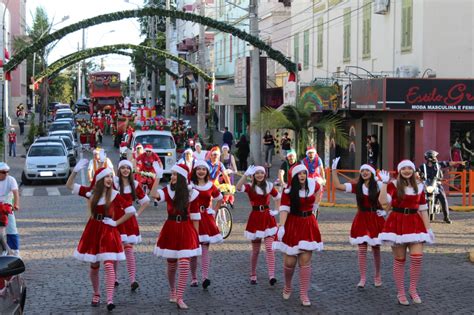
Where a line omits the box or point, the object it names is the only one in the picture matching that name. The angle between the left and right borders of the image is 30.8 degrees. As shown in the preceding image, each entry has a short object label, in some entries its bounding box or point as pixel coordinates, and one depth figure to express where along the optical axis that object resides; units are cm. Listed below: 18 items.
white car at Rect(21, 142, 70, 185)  3092
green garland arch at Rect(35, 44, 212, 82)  3691
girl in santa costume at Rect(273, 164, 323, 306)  1046
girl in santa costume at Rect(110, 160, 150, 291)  1148
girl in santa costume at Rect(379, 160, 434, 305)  1072
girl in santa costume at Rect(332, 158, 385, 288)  1164
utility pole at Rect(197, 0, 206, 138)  4306
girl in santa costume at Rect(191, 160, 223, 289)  1149
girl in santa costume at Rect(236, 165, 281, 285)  1201
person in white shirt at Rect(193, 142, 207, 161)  2117
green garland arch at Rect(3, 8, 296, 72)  2548
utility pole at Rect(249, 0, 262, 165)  3098
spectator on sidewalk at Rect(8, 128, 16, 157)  4115
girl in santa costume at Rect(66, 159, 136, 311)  1012
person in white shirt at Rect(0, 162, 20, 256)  1317
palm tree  2777
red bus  7025
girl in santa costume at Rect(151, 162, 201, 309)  1030
